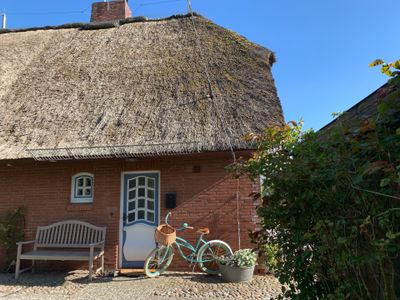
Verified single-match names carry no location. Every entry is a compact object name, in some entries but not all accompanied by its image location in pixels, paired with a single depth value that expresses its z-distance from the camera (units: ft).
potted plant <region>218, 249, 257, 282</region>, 19.72
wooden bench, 22.61
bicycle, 21.52
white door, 23.56
